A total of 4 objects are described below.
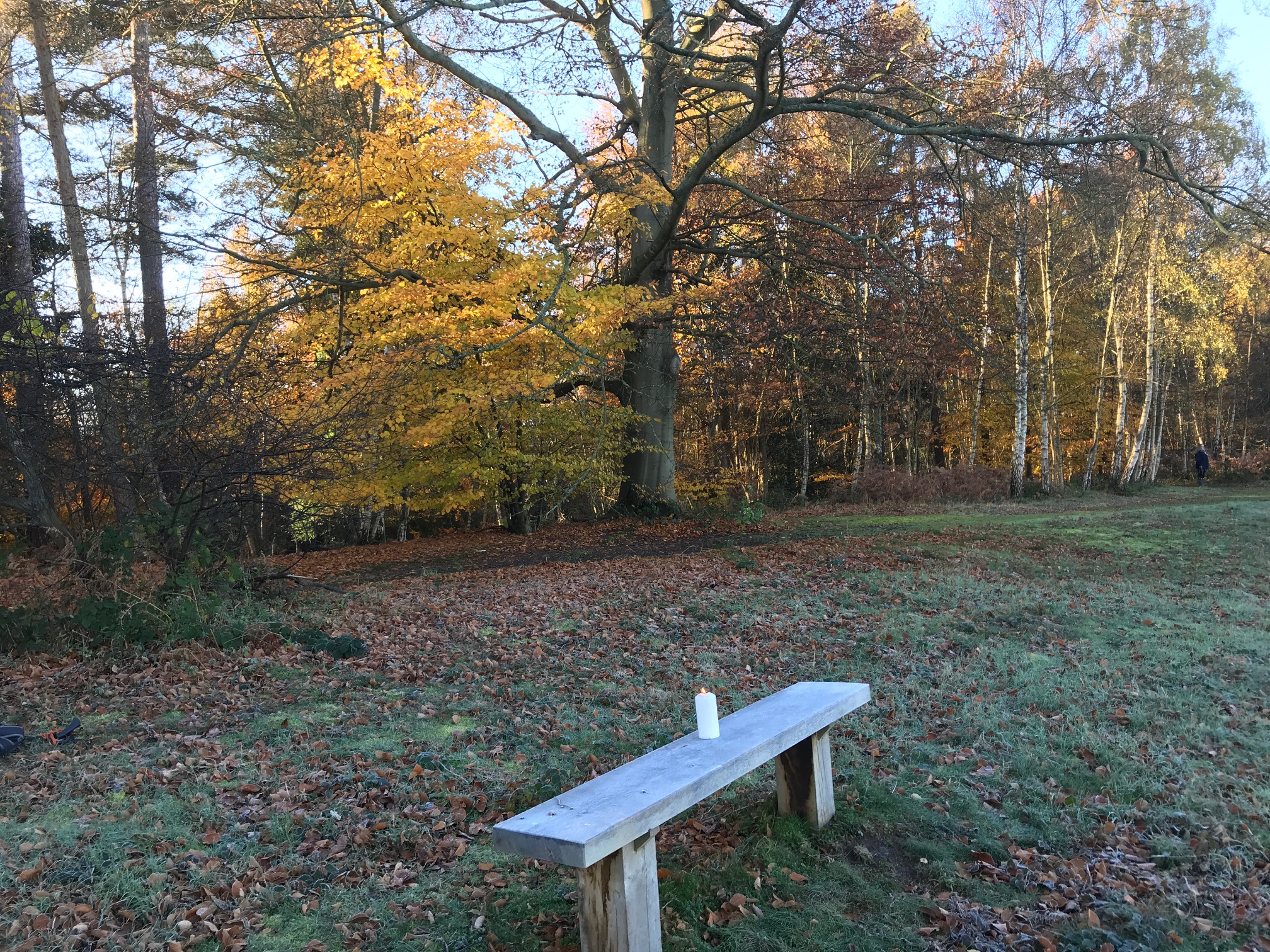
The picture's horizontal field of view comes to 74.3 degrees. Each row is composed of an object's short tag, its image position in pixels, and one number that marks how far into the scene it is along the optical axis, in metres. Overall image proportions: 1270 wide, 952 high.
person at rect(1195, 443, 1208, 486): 24.98
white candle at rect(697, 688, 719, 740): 3.35
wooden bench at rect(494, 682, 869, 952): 2.48
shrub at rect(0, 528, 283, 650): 6.29
